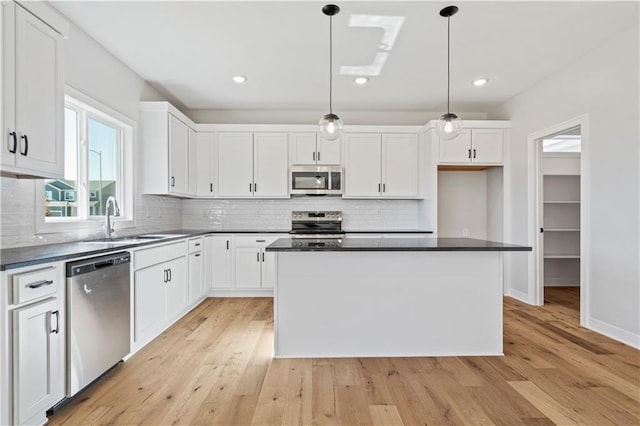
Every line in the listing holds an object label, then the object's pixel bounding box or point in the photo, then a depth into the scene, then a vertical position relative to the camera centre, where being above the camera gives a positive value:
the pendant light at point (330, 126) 2.71 +0.70
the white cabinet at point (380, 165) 4.85 +0.68
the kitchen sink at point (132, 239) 2.75 -0.25
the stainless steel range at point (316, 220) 5.07 -0.12
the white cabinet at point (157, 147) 3.88 +0.75
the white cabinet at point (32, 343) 1.60 -0.67
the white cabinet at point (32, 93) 1.85 +0.71
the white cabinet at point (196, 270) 3.92 -0.71
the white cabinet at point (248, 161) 4.82 +0.73
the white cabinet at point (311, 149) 4.83 +0.90
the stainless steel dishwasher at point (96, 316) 1.99 -0.69
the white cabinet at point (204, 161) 4.80 +0.72
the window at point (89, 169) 2.78 +0.42
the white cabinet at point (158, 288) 2.76 -0.71
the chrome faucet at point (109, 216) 3.01 -0.04
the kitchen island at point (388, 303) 2.64 -0.71
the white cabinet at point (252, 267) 4.57 -0.75
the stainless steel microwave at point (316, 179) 4.79 +0.47
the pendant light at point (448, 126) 2.74 +0.71
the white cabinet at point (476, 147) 4.55 +0.88
